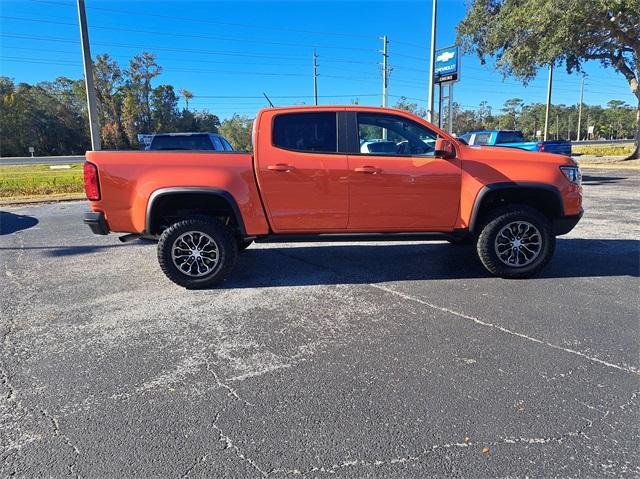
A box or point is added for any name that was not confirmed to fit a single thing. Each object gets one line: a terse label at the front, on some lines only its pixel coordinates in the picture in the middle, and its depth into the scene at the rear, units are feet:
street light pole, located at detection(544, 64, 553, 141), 110.37
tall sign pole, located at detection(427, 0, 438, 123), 66.80
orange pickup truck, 15.15
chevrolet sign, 71.00
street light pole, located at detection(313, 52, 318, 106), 167.40
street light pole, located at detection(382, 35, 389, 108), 126.29
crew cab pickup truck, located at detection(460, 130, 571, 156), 48.88
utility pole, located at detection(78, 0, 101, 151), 43.93
